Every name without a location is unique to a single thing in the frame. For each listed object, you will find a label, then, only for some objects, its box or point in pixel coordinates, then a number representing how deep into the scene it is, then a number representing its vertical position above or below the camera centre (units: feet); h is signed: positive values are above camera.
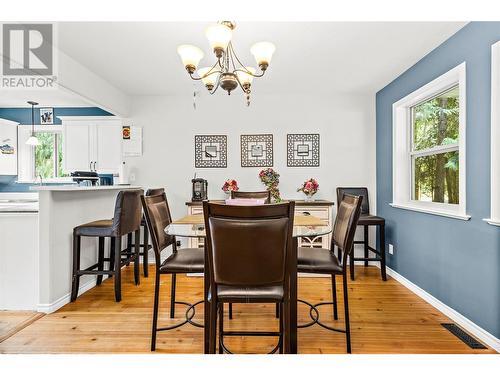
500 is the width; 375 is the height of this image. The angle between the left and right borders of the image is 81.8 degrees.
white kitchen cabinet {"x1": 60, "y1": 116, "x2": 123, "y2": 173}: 14.10 +2.15
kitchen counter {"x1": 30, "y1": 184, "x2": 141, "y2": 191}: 7.84 -0.04
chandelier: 5.72 +2.92
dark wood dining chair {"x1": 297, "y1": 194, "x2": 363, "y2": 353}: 6.09 -1.60
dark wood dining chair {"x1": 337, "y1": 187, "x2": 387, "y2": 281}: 10.82 -1.37
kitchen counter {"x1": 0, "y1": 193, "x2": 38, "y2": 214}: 14.66 -0.61
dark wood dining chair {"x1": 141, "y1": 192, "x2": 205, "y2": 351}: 6.18 -1.62
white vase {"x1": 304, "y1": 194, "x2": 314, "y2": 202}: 12.66 -0.51
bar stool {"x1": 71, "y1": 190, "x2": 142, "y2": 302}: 8.82 -1.39
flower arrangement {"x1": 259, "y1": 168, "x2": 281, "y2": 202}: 12.96 +0.34
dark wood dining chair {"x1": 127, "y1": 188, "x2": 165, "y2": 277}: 11.18 -2.33
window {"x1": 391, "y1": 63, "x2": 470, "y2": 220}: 7.88 +1.27
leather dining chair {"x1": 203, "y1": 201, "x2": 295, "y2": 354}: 4.53 -1.04
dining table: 4.98 -1.75
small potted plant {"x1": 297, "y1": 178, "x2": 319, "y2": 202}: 12.67 -0.11
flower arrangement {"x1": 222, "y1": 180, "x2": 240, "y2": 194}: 12.78 +0.03
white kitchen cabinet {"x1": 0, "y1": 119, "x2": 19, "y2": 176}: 14.90 +2.06
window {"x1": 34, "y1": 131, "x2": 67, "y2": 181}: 15.52 +1.71
